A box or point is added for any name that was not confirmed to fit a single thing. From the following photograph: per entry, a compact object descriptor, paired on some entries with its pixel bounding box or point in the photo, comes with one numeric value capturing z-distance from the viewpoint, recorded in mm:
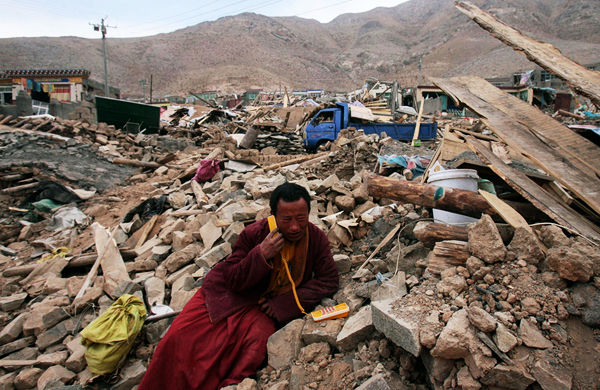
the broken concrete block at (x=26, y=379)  2598
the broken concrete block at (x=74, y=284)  3723
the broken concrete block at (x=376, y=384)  1531
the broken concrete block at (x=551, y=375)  1299
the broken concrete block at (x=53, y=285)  3834
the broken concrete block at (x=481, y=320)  1481
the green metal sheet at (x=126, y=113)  15445
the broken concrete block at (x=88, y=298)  3441
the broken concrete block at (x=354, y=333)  1944
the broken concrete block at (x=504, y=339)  1430
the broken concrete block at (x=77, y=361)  2617
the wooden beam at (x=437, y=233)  2279
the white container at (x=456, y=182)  2662
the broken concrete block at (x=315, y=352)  1993
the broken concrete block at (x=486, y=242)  1841
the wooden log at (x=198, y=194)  5783
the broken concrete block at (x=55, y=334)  3041
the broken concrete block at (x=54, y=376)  2520
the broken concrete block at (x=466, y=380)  1412
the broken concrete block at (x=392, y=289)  2096
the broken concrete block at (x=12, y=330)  3084
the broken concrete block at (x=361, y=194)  4223
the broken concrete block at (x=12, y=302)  3638
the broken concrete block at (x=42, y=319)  3139
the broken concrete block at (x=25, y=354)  2922
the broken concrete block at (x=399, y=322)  1618
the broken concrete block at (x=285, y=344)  2098
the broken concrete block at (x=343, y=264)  2953
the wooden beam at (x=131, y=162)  10609
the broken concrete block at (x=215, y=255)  3568
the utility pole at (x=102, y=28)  26394
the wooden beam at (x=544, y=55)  2379
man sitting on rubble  2162
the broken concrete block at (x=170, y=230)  4562
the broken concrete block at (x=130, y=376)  2420
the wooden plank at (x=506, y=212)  1977
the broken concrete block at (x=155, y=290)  3309
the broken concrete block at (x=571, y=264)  1563
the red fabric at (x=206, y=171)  7220
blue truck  11109
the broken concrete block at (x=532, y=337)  1432
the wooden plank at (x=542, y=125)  2445
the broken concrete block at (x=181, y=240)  4273
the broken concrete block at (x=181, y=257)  3877
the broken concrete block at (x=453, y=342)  1471
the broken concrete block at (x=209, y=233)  4022
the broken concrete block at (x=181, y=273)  3639
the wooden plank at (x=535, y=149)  2174
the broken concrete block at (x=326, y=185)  4698
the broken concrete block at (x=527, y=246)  1786
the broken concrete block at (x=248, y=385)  1954
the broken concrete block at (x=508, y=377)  1349
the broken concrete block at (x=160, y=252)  4184
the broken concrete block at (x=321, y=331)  2059
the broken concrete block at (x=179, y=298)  3186
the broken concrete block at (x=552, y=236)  1806
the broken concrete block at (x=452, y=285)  1831
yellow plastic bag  2434
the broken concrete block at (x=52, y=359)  2737
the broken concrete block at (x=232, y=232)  3658
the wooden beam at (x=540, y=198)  1978
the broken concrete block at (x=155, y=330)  2793
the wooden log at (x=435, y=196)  2477
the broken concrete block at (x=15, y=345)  2986
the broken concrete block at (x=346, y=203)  4141
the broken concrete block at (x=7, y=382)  2629
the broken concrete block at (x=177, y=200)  5965
